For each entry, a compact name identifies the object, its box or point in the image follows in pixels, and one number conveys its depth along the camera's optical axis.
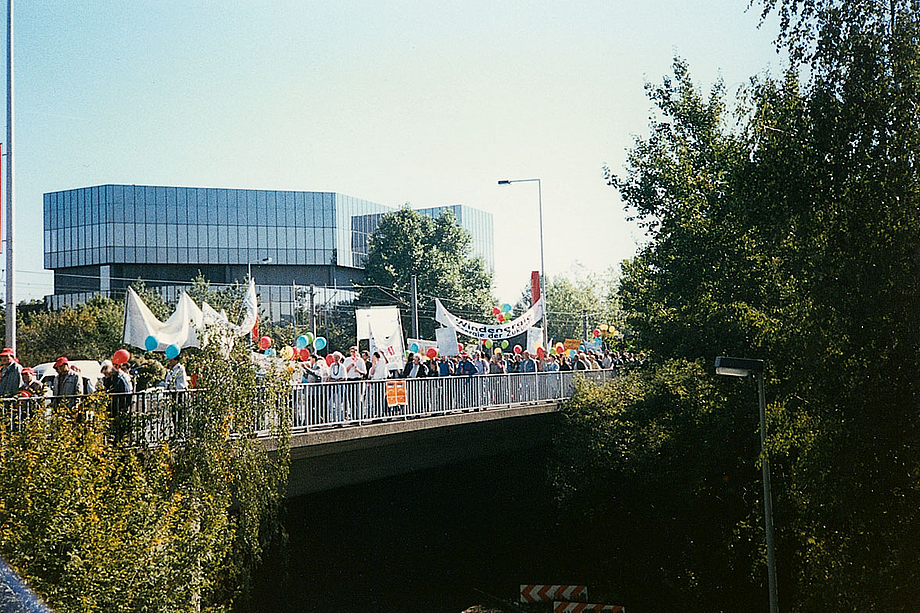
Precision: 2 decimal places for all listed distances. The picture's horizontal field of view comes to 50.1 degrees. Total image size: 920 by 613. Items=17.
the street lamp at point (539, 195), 46.17
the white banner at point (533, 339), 36.41
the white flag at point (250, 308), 18.69
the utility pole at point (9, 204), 16.12
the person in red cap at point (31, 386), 13.94
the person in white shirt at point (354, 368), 22.17
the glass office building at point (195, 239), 85.81
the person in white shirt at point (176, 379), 16.08
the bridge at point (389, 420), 15.62
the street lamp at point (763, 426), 16.36
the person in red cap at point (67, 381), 14.23
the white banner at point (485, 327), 31.11
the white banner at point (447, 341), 30.44
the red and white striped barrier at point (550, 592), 23.22
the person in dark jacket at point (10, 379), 13.67
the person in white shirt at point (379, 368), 22.17
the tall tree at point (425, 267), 81.62
